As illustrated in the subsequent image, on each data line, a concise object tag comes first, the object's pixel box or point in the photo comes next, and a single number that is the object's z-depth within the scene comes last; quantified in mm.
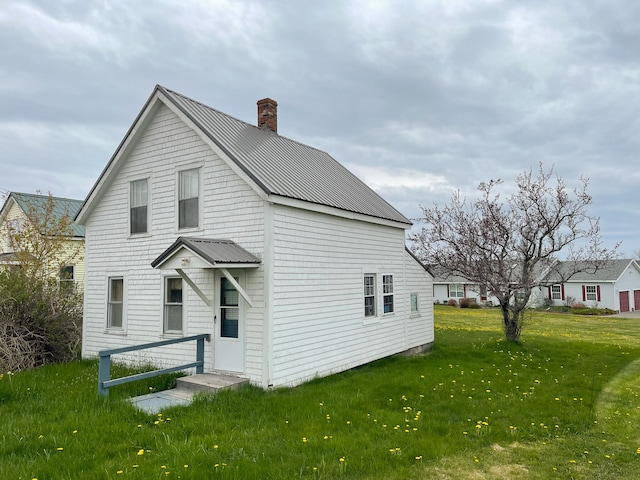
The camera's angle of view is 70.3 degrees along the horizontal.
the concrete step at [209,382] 9094
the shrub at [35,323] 11930
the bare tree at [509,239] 15508
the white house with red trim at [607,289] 41781
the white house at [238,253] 9672
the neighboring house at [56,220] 22016
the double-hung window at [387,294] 13883
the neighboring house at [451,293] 49812
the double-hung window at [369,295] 13026
